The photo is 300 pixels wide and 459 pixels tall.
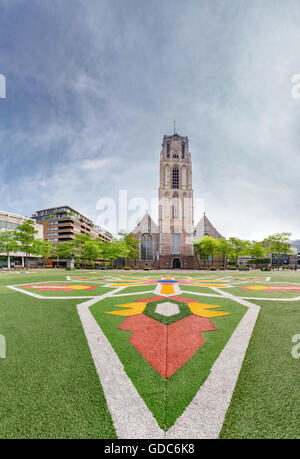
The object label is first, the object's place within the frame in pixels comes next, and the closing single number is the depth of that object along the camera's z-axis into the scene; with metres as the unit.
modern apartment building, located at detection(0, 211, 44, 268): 59.66
